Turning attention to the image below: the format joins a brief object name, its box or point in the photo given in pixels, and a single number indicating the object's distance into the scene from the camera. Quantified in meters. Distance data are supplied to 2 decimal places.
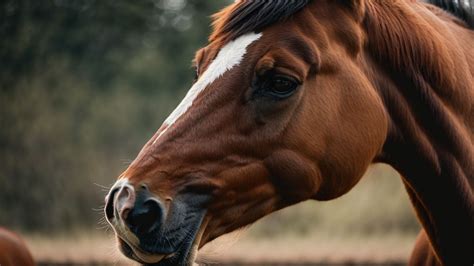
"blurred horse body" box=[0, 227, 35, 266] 4.95
